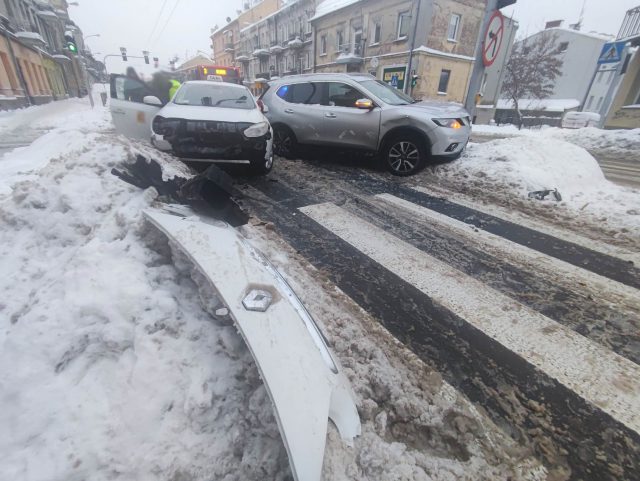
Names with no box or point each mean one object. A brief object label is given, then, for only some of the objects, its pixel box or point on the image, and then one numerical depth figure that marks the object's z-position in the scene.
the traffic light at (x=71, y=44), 15.43
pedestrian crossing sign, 12.35
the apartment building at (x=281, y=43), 32.91
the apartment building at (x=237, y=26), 51.00
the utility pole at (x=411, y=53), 20.19
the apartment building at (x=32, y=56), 19.59
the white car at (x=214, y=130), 4.92
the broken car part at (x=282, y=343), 1.18
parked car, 18.27
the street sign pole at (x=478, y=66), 6.79
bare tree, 28.64
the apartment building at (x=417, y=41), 20.59
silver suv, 5.74
